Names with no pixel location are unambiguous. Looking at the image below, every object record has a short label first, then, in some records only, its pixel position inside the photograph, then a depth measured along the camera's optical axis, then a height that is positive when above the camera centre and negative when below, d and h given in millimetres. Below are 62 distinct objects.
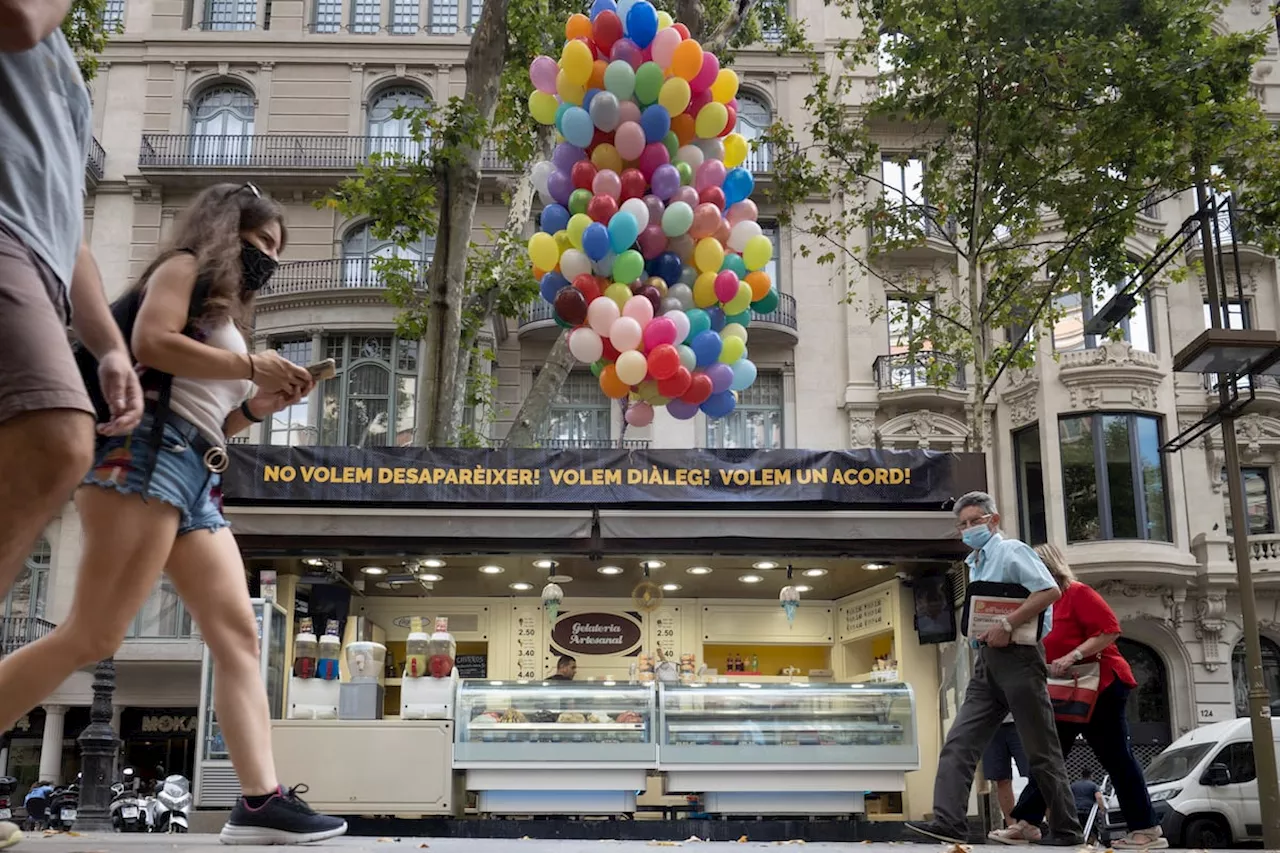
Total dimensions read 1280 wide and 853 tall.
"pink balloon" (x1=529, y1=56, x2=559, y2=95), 11727 +5952
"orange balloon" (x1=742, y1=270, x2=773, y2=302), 11935 +4041
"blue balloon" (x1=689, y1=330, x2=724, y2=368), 11031 +3167
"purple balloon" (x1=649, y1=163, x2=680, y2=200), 11008 +4632
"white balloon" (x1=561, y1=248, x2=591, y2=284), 11227 +3967
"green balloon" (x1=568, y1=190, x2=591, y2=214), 11281 +4565
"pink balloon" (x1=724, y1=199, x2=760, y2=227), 11953 +4719
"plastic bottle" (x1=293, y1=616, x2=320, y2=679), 10664 +392
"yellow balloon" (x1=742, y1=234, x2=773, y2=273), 11672 +4239
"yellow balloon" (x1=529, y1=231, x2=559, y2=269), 11438 +4159
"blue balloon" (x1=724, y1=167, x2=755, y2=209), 11938 +4980
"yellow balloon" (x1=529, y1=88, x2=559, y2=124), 11766 +5659
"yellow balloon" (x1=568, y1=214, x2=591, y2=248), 11094 +4262
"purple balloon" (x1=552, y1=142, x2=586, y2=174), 11562 +5085
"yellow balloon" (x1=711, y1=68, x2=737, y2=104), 11602 +5751
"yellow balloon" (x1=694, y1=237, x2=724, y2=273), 11273 +4071
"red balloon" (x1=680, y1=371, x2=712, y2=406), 11047 +2788
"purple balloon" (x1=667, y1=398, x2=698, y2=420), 11398 +2696
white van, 15977 -1255
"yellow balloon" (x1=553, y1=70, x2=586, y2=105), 11227 +5537
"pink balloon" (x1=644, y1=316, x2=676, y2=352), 10633 +3170
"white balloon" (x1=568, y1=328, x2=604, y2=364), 11102 +3189
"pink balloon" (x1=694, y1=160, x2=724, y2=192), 11438 +4860
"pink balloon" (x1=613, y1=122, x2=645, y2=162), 10945 +4967
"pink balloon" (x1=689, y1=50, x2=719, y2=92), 11289 +5708
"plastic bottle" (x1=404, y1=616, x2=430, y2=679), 10578 +390
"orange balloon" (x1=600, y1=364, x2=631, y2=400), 11117 +2845
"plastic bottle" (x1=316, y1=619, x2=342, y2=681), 10719 +377
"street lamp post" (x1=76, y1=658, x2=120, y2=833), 10422 -681
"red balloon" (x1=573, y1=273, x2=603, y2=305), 11239 +3752
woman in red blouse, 7266 -37
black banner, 10664 +1930
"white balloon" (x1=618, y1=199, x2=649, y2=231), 10828 +4300
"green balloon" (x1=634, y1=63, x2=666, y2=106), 10906 +5466
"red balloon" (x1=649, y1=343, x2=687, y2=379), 10609 +2917
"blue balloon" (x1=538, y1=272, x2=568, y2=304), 11727 +3956
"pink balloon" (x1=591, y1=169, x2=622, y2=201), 11055 +4614
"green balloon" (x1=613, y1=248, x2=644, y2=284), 10969 +3845
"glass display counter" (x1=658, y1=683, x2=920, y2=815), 10352 -389
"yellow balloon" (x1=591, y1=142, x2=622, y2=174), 11227 +4929
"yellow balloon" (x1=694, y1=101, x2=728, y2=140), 11312 +5305
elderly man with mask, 6582 -58
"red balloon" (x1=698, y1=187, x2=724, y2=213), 11492 +4689
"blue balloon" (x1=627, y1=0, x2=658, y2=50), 10945 +5997
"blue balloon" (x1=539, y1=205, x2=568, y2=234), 11805 +4610
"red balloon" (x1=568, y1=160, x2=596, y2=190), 11320 +4823
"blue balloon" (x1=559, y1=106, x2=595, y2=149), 11094 +5155
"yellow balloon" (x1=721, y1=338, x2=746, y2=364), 11430 +3248
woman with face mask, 3535 +603
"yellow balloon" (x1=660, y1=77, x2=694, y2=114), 10945 +5371
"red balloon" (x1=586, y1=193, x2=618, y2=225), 11000 +4381
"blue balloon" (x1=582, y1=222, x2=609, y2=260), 10859 +4044
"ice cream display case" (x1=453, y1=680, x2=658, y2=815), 10250 -463
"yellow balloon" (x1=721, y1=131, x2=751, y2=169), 12055 +5378
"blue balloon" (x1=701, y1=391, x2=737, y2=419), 11469 +2755
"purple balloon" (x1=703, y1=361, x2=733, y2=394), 11258 +2967
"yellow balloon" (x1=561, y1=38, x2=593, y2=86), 11031 +5696
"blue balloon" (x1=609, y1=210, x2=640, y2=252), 10781 +4104
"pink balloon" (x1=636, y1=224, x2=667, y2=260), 11117 +4128
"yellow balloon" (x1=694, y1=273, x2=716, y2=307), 11258 +3731
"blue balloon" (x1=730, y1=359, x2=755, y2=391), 11711 +3118
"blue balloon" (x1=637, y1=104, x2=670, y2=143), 10945 +5130
